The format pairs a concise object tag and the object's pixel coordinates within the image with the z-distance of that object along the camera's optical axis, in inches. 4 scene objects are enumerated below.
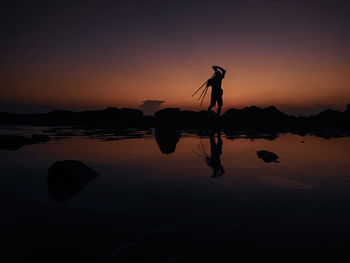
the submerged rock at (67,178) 113.6
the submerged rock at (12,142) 290.4
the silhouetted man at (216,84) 578.5
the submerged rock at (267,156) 203.2
